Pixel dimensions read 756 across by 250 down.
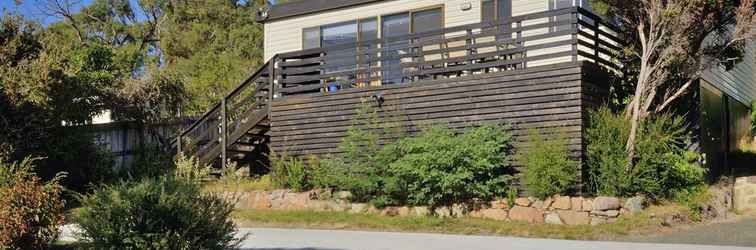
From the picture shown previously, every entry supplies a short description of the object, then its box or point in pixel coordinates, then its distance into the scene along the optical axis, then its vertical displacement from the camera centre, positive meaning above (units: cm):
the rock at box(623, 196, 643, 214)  1197 -96
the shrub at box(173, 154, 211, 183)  825 -32
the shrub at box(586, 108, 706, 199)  1223 -29
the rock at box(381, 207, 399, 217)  1352 -118
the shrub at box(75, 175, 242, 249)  752 -72
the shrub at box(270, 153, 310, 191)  1493 -56
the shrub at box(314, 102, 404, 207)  1364 -35
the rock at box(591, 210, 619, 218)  1193 -108
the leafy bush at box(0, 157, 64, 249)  870 -75
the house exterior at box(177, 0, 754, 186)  1298 +130
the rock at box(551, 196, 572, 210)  1217 -94
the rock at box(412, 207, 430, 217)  1317 -115
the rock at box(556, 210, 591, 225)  1202 -115
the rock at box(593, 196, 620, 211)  1193 -93
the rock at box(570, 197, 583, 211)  1209 -93
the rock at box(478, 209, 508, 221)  1266 -115
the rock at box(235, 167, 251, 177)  1731 -62
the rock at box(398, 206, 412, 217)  1340 -117
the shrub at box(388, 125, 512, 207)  1266 -38
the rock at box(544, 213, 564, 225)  1218 -119
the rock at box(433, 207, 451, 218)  1307 -115
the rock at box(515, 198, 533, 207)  1253 -95
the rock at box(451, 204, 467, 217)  1299 -111
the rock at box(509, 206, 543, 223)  1236 -114
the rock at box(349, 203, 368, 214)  1394 -116
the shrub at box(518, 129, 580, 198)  1217 -39
